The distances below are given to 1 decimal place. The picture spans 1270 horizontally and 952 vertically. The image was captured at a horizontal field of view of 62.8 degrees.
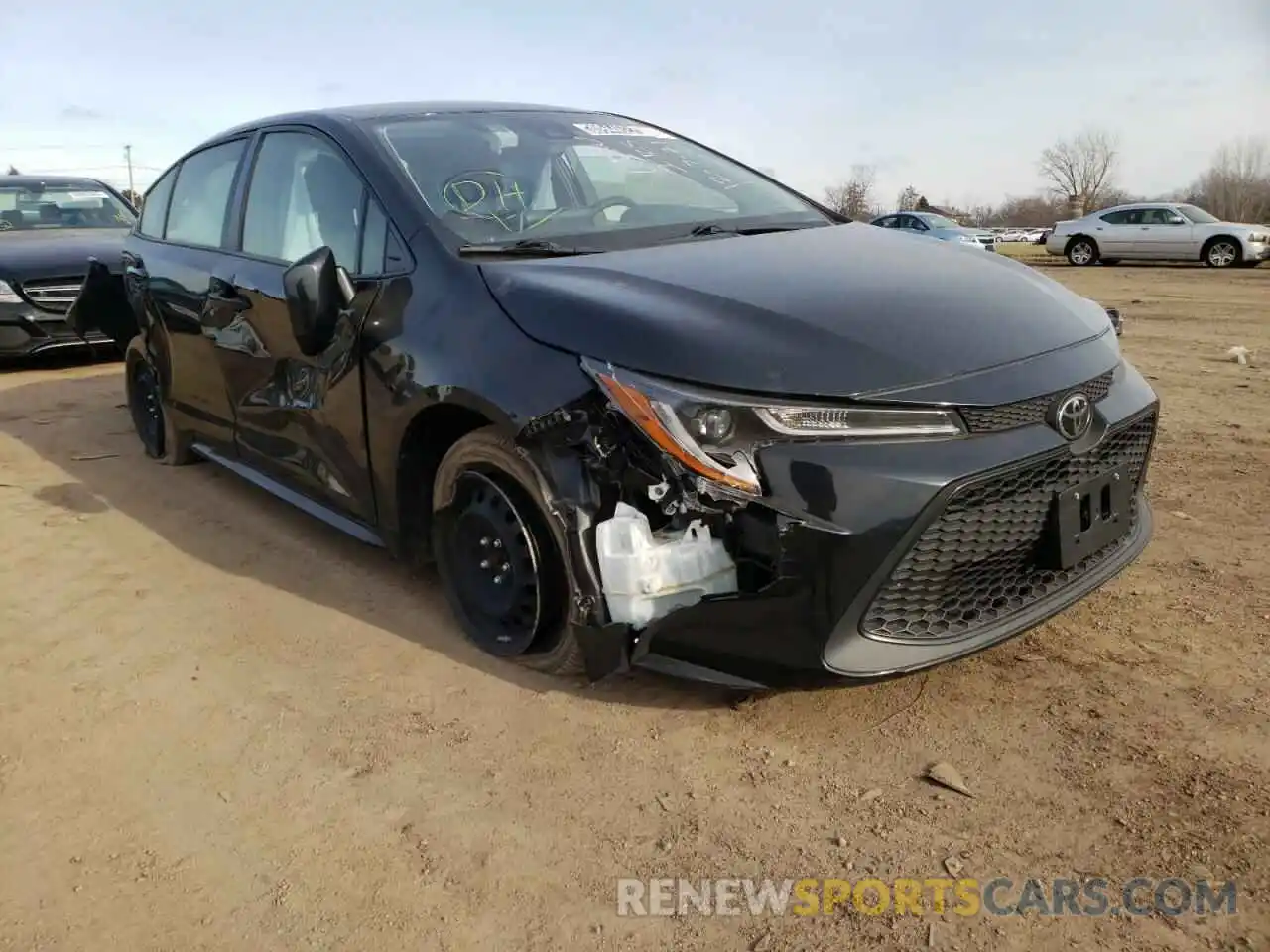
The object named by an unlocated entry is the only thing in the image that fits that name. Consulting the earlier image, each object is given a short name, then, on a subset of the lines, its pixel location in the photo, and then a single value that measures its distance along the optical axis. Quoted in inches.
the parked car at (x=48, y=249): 302.5
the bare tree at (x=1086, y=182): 2982.3
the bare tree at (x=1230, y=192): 2319.1
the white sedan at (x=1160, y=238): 759.7
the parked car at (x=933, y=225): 871.7
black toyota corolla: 90.5
